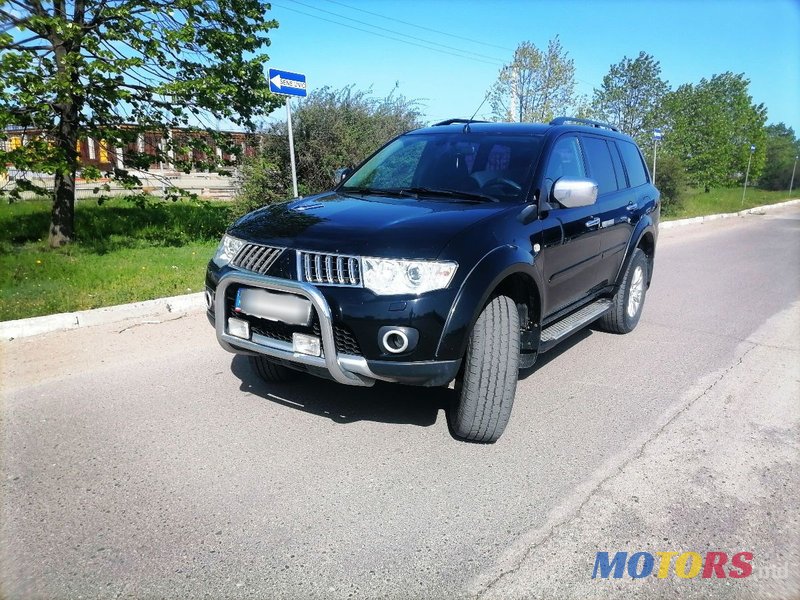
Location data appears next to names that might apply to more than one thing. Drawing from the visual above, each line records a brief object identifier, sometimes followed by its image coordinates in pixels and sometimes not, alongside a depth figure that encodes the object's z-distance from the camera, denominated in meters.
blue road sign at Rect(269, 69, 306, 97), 7.37
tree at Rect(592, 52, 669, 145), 25.03
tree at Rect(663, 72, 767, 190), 27.97
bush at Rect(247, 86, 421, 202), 11.00
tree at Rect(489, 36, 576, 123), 16.40
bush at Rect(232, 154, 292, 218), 10.76
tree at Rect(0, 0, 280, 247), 7.14
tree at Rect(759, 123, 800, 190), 47.47
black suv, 2.81
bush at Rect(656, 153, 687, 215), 20.83
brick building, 7.87
